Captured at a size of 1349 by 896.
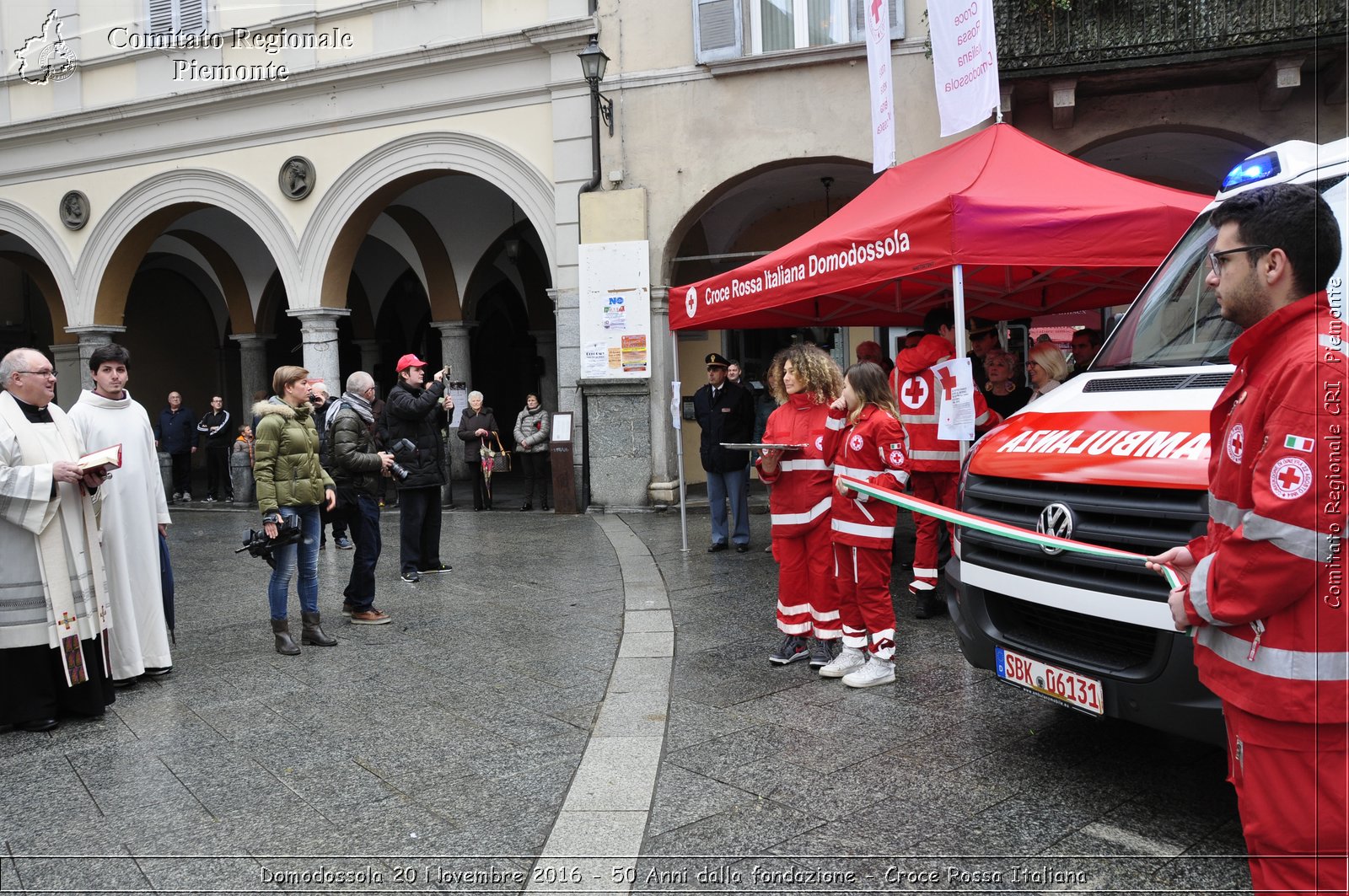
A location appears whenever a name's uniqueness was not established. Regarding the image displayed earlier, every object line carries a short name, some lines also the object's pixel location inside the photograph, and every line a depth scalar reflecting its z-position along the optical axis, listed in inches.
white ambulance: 125.3
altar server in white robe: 223.1
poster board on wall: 506.6
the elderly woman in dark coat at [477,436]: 547.8
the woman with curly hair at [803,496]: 208.7
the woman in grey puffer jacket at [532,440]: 531.8
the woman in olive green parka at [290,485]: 244.2
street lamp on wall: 483.2
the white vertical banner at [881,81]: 336.8
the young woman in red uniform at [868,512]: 196.7
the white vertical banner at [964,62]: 277.3
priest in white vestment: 192.2
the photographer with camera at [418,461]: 327.3
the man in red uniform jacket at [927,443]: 260.7
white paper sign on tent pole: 233.0
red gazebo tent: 229.9
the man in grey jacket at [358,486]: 277.4
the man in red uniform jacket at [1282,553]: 76.7
